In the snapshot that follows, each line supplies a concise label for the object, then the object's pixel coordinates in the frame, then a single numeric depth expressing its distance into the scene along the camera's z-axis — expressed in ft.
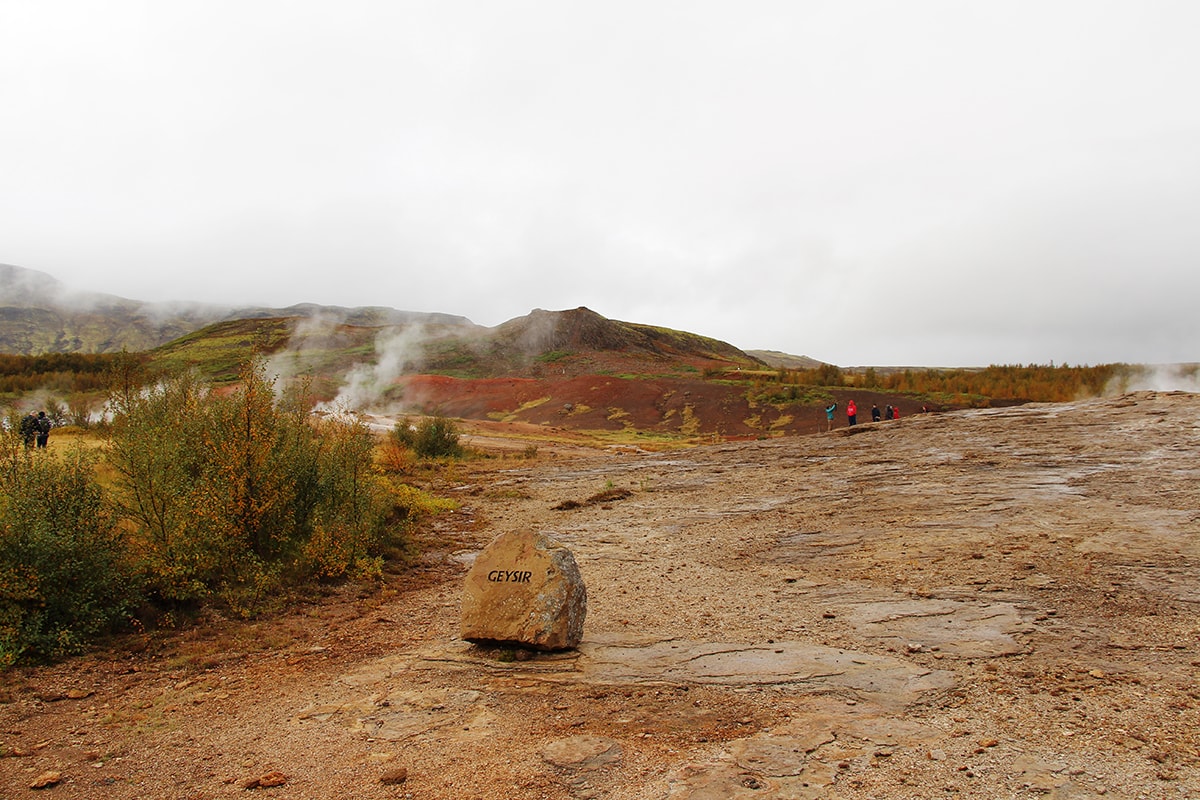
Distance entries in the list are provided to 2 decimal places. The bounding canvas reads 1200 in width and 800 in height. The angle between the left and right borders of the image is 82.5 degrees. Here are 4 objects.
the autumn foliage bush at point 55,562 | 20.26
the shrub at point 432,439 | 93.40
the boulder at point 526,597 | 19.93
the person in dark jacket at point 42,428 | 57.87
